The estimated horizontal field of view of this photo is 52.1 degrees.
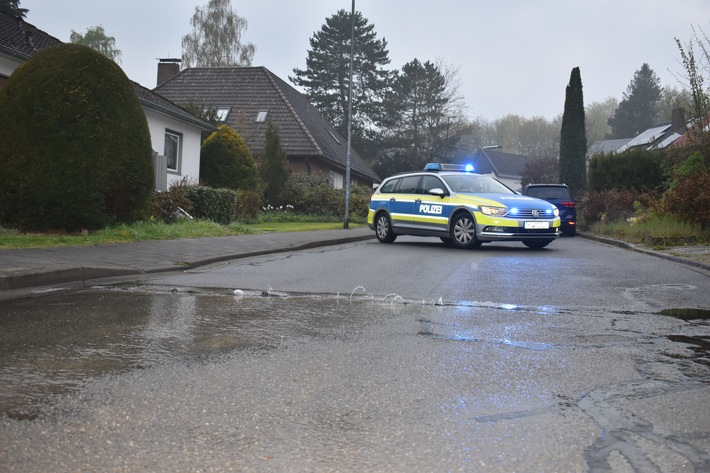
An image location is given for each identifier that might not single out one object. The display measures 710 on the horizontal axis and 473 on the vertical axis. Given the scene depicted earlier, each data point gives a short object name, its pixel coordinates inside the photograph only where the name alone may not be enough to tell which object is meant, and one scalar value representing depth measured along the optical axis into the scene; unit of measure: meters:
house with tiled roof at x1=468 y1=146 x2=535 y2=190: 87.56
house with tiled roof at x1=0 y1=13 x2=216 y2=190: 19.64
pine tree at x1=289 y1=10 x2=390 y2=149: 66.38
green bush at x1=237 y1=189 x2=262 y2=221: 25.38
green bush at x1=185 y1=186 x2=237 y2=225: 20.20
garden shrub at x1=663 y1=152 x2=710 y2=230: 15.48
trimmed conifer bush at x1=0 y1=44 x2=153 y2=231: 13.01
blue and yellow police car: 15.91
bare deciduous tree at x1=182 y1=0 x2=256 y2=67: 60.88
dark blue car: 25.16
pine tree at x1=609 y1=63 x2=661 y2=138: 93.88
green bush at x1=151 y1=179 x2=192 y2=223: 18.22
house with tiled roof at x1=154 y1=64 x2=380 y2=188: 38.34
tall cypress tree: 42.22
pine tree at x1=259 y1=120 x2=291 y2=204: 31.28
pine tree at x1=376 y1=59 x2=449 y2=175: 64.88
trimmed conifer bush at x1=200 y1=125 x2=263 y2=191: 28.20
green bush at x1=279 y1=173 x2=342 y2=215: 33.12
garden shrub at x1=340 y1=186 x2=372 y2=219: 35.00
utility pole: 25.82
